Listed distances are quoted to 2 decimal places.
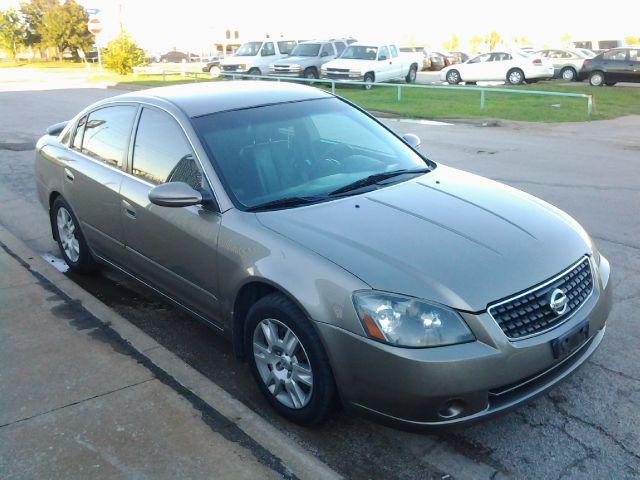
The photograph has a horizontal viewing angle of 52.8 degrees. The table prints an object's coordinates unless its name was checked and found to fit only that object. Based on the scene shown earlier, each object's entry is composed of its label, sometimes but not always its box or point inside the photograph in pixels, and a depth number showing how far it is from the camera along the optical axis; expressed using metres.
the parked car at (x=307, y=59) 26.42
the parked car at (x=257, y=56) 28.39
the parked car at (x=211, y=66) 35.71
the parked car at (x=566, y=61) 29.88
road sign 34.31
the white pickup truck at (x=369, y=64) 24.97
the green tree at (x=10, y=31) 62.91
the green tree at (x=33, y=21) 66.19
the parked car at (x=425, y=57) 44.34
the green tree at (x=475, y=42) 98.84
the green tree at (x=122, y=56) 34.16
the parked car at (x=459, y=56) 48.69
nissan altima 2.87
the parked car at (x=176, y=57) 67.12
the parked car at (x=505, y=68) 26.94
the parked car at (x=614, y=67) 26.44
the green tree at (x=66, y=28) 62.66
